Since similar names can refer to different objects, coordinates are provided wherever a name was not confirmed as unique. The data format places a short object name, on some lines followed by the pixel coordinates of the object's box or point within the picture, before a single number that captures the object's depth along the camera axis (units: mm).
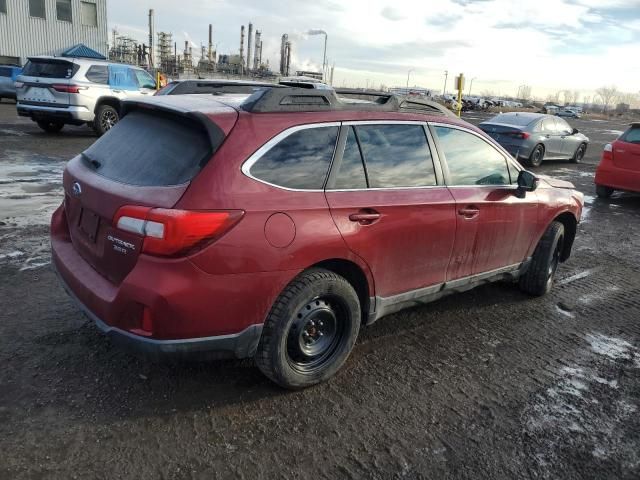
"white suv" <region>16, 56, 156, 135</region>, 13148
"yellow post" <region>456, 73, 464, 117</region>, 19189
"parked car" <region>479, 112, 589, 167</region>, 13820
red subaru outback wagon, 2633
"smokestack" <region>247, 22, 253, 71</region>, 89250
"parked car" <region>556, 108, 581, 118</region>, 70919
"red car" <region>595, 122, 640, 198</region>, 9586
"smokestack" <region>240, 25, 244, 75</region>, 89888
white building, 29406
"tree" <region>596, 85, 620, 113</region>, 164250
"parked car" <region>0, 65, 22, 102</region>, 23578
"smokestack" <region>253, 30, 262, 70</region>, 93375
